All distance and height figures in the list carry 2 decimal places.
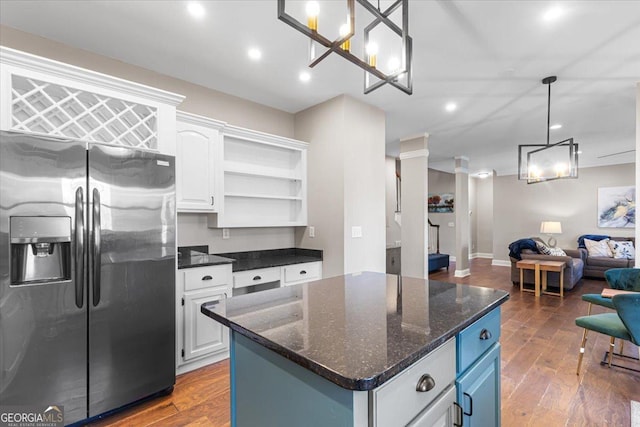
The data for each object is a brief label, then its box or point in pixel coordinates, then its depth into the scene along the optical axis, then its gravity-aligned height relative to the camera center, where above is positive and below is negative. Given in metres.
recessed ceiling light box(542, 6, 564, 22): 2.07 +1.40
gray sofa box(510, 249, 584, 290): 5.43 -1.11
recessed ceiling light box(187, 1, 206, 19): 2.03 +1.41
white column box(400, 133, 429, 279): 5.18 +0.14
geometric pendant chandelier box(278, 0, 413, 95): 1.21 +0.79
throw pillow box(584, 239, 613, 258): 6.67 -0.76
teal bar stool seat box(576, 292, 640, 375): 2.07 -0.84
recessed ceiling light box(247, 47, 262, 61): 2.58 +1.40
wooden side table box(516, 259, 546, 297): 5.31 -0.97
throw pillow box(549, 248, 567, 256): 6.03 -0.77
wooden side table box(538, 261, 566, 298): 5.10 -0.93
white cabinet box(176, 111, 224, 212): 2.82 +0.50
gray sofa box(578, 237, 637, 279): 6.23 -1.04
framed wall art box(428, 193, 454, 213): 9.04 +0.36
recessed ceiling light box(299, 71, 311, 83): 2.98 +1.39
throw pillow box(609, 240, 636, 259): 6.50 -0.77
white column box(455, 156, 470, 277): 6.93 -0.09
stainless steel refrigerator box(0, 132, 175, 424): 1.74 -0.38
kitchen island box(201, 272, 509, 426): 0.81 -0.42
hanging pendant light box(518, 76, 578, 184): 3.42 +0.59
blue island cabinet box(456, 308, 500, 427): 1.17 -0.67
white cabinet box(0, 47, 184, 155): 1.84 +0.76
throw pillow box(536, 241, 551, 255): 5.88 -0.69
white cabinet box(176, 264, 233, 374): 2.56 -0.90
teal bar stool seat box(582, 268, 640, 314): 2.92 -0.65
